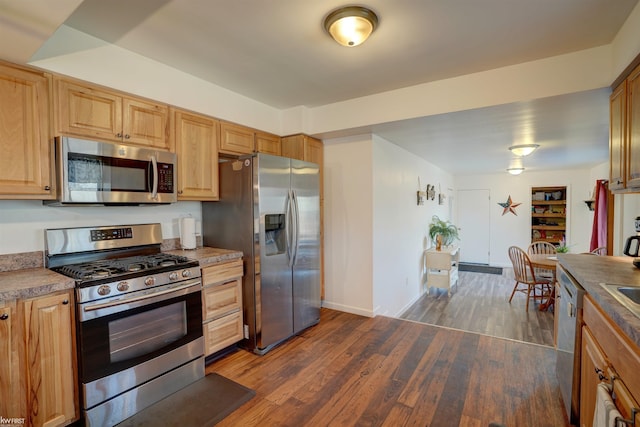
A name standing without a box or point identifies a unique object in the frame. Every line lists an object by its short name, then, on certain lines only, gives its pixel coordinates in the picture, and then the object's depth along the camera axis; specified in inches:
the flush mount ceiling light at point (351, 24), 69.9
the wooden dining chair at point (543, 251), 217.5
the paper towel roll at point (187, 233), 110.6
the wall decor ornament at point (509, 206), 302.5
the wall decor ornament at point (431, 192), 232.3
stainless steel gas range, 70.7
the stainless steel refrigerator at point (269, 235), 105.6
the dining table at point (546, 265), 167.3
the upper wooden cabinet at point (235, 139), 117.4
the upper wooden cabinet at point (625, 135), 69.6
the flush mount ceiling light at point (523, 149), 168.9
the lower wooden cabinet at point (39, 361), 60.6
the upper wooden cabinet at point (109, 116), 78.5
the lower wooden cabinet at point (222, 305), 97.1
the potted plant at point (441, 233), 232.2
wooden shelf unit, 288.0
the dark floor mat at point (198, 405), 74.3
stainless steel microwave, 77.3
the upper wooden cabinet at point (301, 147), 139.7
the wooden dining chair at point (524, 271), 177.5
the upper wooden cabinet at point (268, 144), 132.7
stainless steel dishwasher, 68.8
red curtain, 209.8
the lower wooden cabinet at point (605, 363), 42.0
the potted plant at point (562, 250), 197.4
